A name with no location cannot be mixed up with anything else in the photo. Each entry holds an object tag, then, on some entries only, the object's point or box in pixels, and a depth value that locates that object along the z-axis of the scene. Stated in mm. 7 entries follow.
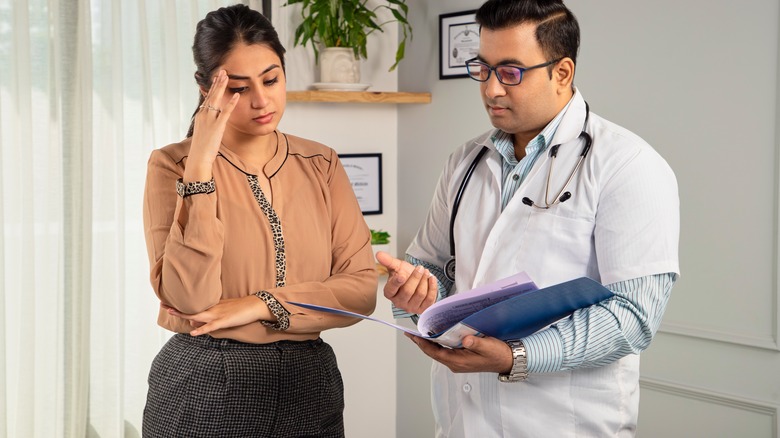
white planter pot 3420
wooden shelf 3314
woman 1787
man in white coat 1568
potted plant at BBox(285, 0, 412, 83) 3299
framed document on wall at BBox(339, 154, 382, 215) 3682
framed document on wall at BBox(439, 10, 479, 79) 3461
